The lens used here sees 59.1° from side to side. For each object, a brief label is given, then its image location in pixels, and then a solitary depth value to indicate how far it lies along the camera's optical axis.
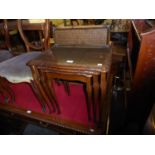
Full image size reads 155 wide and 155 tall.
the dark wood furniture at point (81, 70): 0.84
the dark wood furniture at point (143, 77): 0.87
